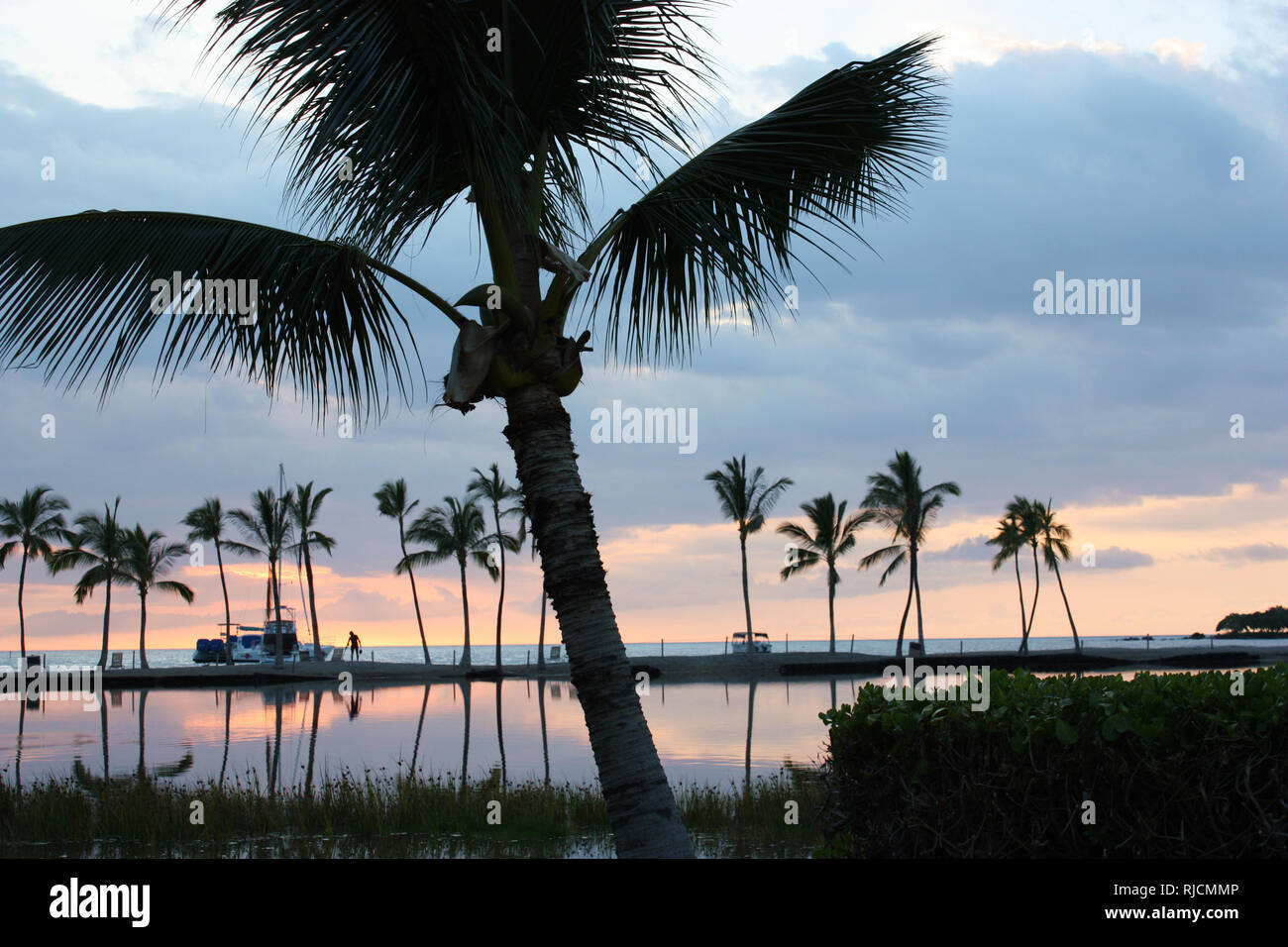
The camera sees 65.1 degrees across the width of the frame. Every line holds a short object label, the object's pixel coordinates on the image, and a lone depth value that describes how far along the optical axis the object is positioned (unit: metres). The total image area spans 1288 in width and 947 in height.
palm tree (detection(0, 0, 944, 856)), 5.20
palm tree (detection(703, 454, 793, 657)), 55.75
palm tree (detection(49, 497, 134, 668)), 54.62
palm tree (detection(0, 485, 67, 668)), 53.19
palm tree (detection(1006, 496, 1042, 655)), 57.25
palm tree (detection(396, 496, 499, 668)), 56.62
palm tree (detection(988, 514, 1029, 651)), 57.56
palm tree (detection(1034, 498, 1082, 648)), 57.06
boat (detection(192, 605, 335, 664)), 62.84
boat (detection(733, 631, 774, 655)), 61.99
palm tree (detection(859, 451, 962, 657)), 53.81
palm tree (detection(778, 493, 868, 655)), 57.38
